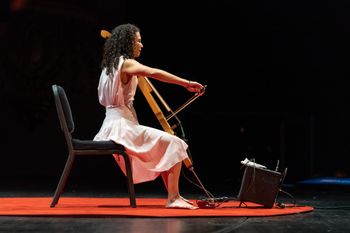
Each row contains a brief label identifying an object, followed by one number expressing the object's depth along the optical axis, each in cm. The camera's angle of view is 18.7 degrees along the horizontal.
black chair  621
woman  624
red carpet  552
